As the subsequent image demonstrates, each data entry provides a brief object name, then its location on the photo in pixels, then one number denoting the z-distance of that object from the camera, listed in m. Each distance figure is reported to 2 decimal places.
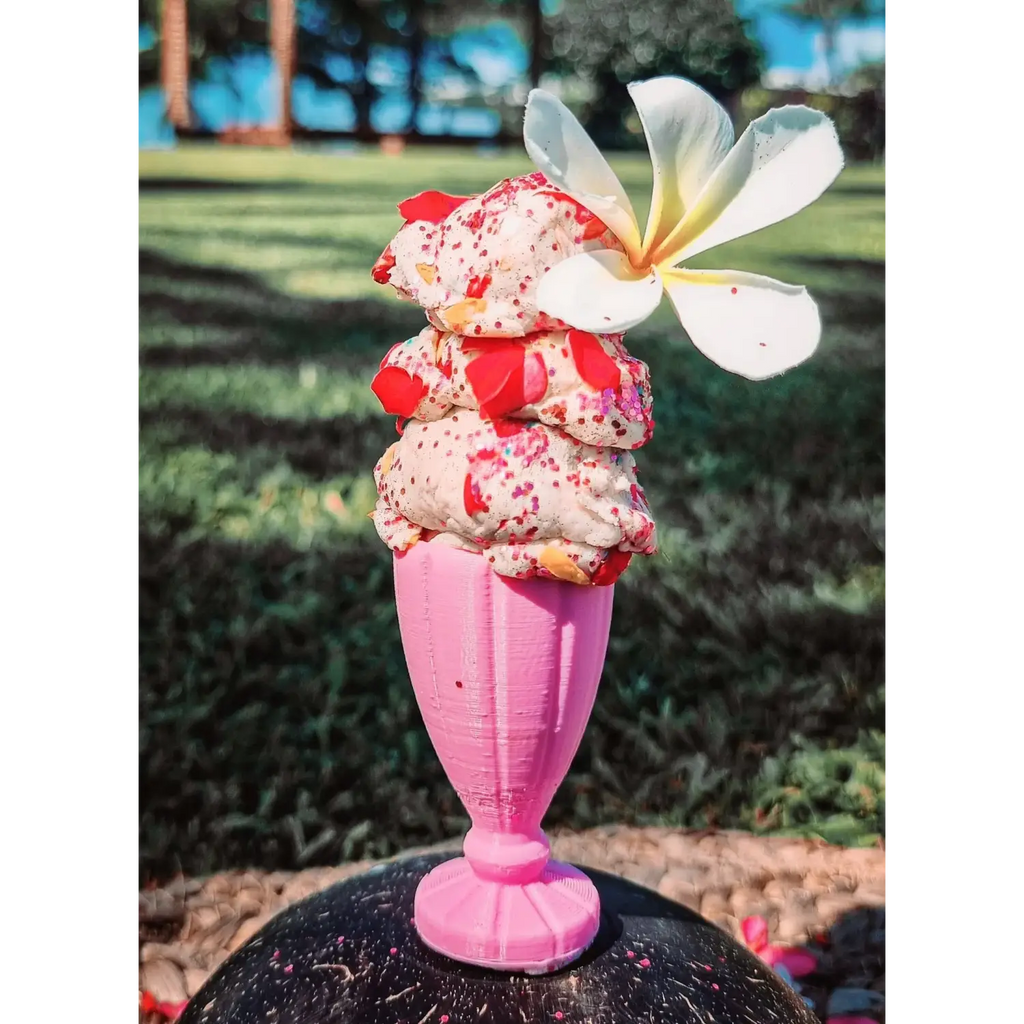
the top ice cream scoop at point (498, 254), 0.19
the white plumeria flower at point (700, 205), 0.18
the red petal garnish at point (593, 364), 0.19
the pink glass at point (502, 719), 0.20
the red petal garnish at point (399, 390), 0.20
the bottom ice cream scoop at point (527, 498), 0.19
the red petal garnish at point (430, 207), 0.21
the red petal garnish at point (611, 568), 0.19
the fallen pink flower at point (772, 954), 0.32
